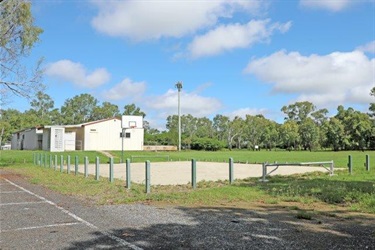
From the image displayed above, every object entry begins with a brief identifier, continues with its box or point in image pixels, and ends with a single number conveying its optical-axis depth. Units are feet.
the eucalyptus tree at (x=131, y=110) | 325.42
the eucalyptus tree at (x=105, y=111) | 321.32
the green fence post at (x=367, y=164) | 58.44
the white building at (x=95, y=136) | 163.84
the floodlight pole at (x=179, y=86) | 215.31
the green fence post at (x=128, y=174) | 41.79
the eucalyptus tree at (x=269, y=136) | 312.71
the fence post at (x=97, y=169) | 50.55
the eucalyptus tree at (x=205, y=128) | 372.79
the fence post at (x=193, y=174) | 39.70
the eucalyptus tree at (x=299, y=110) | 348.38
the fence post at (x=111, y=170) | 47.35
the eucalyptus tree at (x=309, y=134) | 291.38
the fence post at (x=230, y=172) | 42.88
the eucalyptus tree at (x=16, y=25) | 74.54
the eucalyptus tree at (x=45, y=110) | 314.06
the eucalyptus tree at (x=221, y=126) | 358.51
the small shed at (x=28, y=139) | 176.28
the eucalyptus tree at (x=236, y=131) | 336.49
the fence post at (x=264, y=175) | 45.66
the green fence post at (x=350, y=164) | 55.11
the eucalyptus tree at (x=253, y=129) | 327.47
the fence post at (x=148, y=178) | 38.05
